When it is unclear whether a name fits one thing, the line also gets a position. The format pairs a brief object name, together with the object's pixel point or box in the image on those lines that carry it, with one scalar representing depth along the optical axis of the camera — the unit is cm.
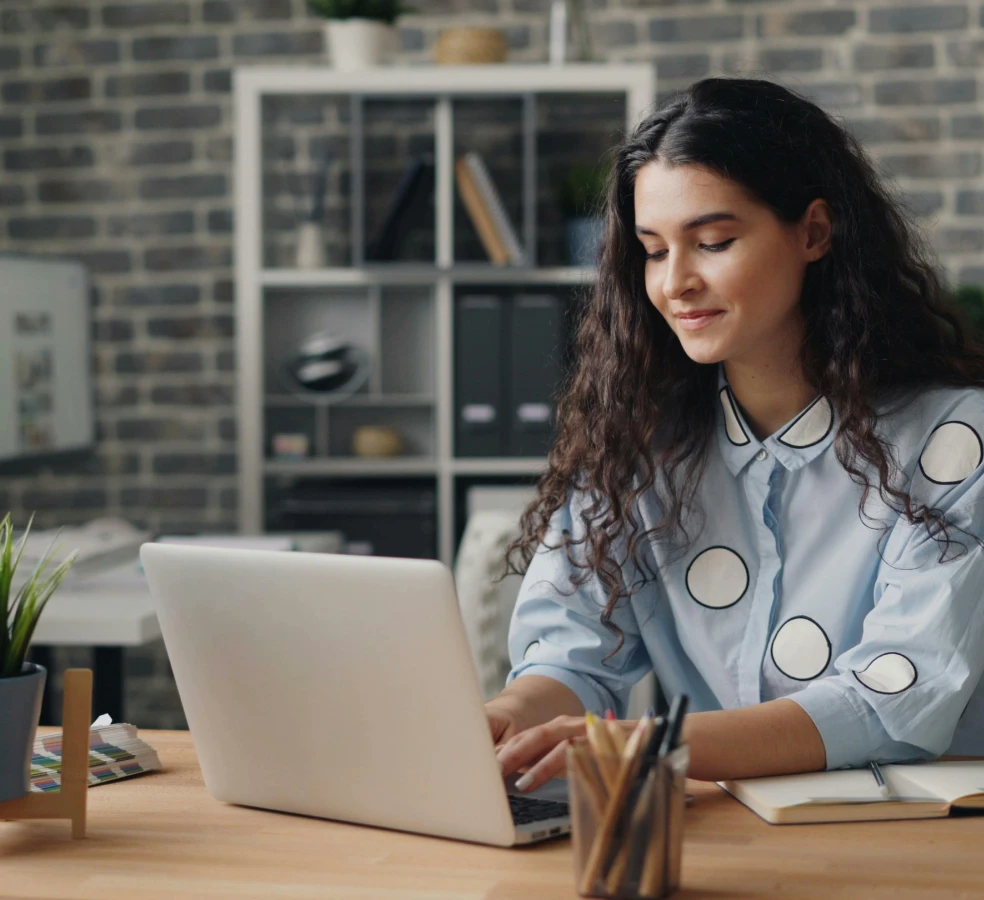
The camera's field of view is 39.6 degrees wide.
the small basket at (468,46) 338
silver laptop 100
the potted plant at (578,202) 335
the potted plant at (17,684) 105
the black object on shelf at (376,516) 338
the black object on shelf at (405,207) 340
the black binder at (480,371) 338
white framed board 315
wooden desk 94
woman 140
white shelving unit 336
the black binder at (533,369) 335
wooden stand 107
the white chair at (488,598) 241
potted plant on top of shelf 337
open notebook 109
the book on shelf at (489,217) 340
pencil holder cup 88
